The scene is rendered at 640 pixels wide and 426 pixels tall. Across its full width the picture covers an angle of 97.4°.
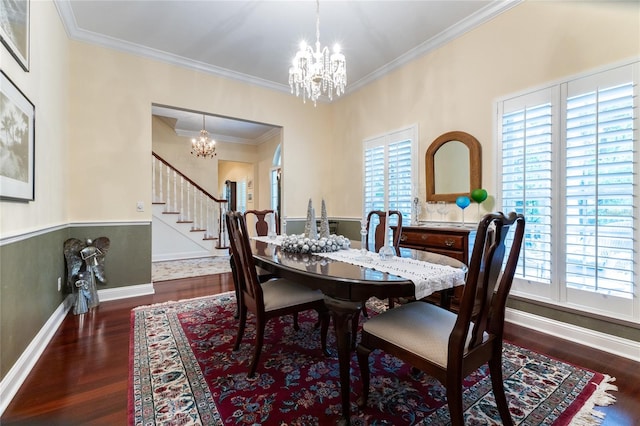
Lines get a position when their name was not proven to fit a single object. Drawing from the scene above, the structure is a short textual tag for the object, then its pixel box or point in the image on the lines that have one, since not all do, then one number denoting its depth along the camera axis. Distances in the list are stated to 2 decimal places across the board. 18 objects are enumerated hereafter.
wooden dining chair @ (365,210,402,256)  2.72
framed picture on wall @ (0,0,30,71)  1.54
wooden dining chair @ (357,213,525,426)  1.10
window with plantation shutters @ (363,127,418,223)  3.67
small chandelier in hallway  6.08
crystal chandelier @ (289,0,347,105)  2.45
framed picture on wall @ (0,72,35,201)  1.53
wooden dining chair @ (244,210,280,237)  3.35
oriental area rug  1.42
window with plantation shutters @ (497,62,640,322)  2.01
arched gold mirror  2.95
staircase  5.82
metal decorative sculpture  2.83
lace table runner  1.36
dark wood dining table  1.33
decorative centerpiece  2.08
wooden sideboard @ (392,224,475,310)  2.68
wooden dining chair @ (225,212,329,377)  1.78
